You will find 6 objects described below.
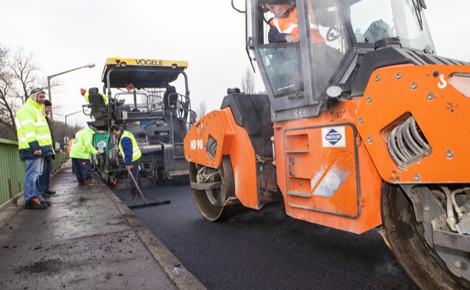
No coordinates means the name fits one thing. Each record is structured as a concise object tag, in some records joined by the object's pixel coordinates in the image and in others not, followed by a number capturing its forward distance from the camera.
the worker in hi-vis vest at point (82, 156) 8.90
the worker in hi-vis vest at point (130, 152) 6.93
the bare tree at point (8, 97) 32.88
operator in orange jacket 2.67
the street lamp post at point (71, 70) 19.09
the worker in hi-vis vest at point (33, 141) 5.25
